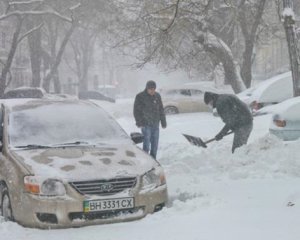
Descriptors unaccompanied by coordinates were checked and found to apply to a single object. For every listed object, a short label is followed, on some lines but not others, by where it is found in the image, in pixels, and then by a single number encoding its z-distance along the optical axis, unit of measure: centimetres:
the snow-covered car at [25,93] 2702
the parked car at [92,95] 4181
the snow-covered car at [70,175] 588
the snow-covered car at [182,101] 2653
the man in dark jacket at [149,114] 1117
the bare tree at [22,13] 2819
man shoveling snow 977
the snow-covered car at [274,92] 1552
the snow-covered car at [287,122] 1039
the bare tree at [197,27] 1967
